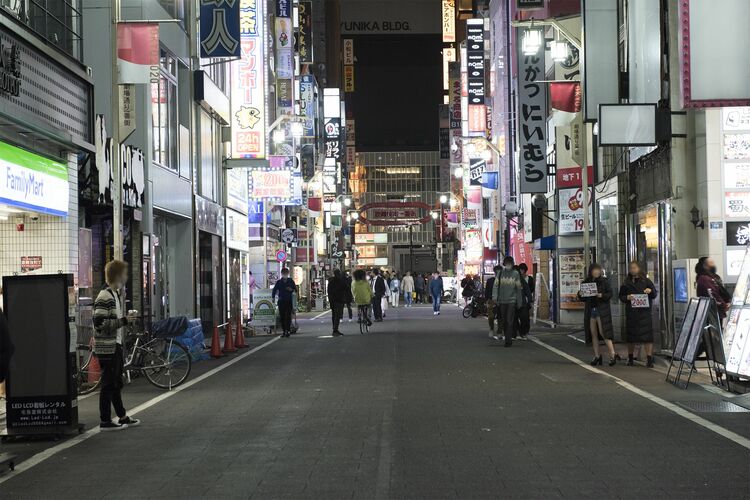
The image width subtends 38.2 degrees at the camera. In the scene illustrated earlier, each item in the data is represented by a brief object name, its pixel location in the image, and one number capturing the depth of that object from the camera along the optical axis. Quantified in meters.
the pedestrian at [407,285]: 55.44
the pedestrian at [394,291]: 60.38
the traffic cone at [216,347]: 22.81
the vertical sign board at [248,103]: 37.97
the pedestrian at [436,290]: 48.03
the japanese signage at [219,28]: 30.36
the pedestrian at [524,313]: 26.99
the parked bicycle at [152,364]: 16.30
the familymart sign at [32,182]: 14.34
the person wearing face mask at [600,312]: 19.12
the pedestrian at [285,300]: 29.88
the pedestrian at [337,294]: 30.36
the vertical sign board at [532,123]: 38.91
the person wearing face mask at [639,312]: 18.66
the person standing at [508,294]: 24.81
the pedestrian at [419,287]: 71.38
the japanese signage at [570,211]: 34.44
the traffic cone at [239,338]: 25.52
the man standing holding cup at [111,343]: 12.15
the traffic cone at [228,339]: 23.78
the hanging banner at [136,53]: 20.86
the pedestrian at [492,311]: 28.16
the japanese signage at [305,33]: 70.75
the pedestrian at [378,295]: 38.81
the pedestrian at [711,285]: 17.09
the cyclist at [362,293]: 31.83
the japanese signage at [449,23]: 98.00
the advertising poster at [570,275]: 34.81
